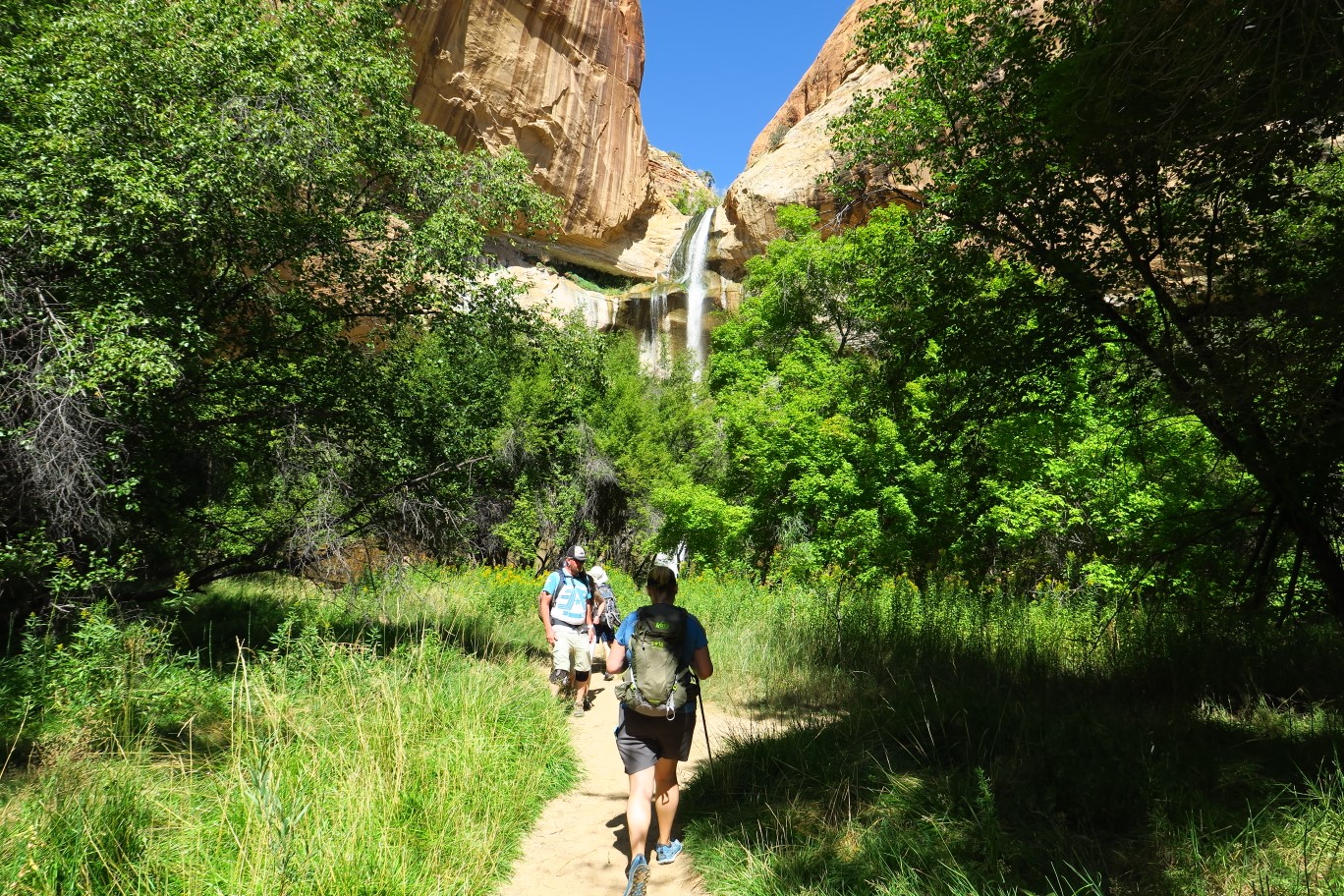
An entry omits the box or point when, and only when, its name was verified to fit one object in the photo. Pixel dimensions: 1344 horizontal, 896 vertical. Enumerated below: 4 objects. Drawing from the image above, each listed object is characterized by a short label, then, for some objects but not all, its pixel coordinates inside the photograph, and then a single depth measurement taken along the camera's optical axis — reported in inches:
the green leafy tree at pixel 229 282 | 207.6
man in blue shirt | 268.5
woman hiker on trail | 152.2
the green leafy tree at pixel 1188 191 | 163.9
